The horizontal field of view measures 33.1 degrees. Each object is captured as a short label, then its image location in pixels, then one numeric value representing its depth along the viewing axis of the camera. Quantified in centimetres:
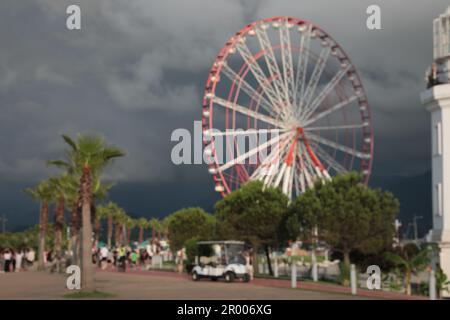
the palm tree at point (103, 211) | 10760
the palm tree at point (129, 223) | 13229
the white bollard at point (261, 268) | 5154
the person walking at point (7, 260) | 4491
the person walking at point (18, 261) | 4788
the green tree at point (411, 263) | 3922
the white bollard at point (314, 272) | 3894
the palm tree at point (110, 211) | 11350
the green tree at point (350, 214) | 4259
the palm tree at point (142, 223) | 14575
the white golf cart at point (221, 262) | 3466
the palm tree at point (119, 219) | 11706
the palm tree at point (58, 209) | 4753
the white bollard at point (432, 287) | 2984
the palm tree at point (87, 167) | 2608
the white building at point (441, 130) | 4059
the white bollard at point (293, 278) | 3116
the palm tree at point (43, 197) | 5451
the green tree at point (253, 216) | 4731
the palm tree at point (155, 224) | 14888
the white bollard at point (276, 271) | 4246
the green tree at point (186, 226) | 6662
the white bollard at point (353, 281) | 2871
